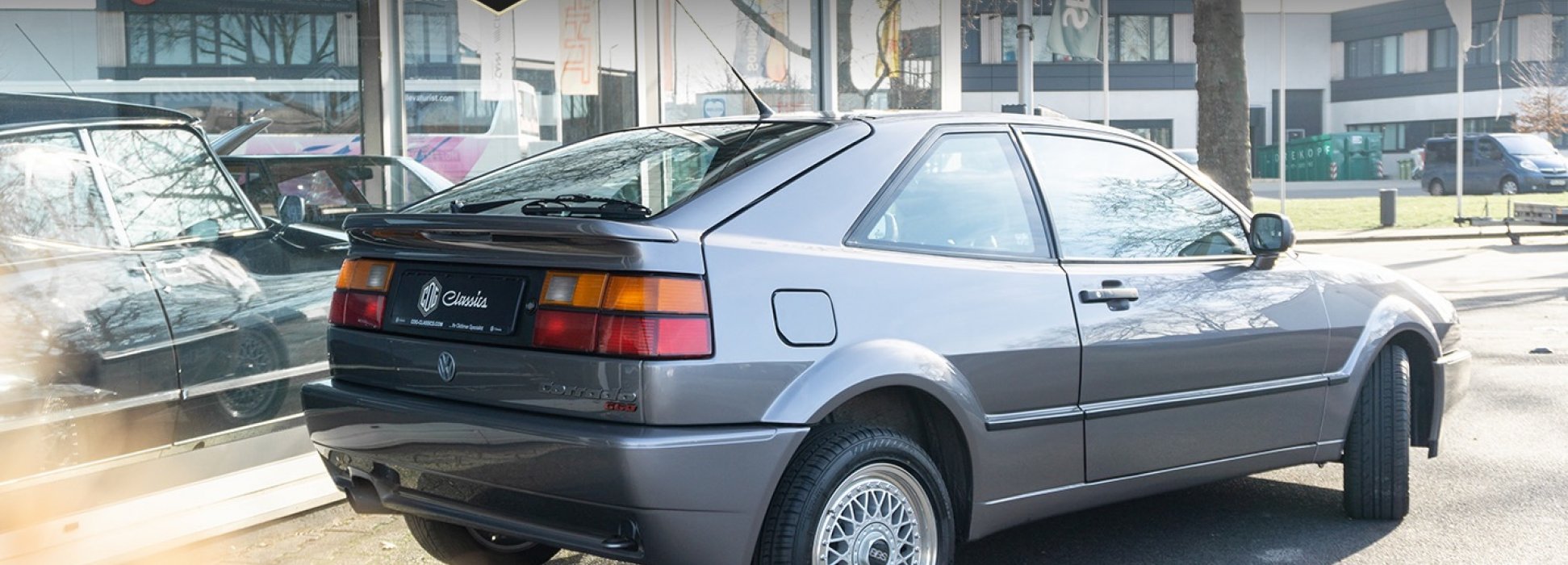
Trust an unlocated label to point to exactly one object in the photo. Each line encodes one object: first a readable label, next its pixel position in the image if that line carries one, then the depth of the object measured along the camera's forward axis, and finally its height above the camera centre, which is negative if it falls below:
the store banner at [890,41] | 12.19 +1.25
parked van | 40.75 +0.51
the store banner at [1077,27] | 20.06 +2.20
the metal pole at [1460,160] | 27.94 +0.48
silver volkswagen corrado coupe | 3.43 -0.39
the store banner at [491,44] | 8.48 +0.90
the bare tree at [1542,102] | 47.66 +2.70
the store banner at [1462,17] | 27.62 +3.12
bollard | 27.36 -0.35
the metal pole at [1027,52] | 14.58 +1.42
